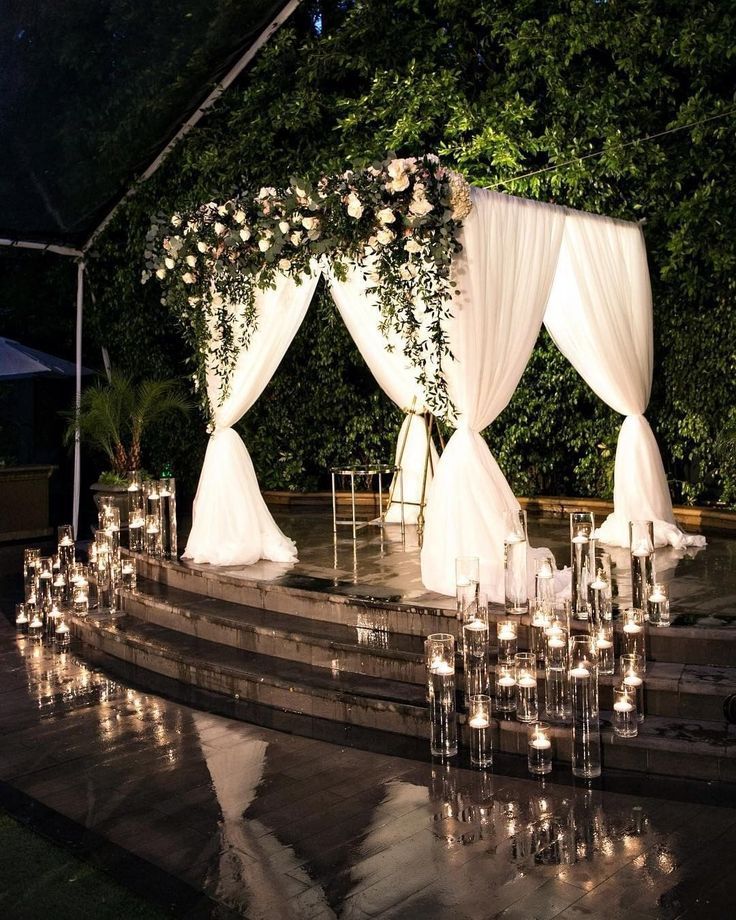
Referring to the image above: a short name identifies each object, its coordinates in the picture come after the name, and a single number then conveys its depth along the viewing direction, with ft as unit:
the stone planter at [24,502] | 34.06
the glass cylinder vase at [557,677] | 13.75
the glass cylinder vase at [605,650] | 14.57
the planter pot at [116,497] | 30.27
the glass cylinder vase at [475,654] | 14.06
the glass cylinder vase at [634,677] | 13.62
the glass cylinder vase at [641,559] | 15.98
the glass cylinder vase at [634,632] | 14.47
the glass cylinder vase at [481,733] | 13.20
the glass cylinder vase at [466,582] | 14.78
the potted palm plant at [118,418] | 30.58
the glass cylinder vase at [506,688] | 14.02
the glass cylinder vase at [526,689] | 13.52
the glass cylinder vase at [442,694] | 13.08
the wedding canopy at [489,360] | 18.34
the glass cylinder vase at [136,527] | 24.84
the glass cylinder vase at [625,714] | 13.30
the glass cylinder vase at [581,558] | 16.61
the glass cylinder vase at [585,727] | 12.77
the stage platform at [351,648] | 13.79
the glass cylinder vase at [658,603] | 15.93
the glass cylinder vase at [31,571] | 21.77
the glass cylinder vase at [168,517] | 23.99
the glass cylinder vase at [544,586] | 15.16
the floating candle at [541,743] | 13.03
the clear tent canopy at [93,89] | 23.22
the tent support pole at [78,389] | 32.76
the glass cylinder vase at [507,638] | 14.88
